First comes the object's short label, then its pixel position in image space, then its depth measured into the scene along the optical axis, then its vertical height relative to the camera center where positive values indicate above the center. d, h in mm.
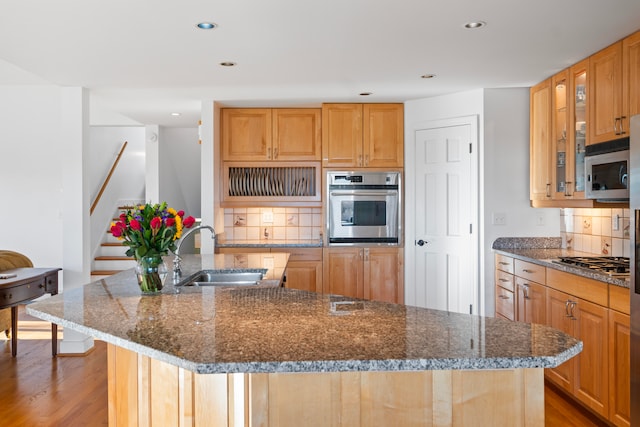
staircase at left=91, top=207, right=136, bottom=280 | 7148 -644
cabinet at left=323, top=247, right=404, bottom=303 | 5195 -588
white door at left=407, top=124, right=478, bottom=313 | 4625 -58
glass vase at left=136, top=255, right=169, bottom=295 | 2303 -270
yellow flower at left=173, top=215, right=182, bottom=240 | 2342 -66
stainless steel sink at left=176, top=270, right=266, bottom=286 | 3188 -401
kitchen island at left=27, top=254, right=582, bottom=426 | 1298 -380
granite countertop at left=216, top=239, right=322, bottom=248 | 5090 -295
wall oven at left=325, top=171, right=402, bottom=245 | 5191 +67
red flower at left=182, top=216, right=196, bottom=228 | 2451 -35
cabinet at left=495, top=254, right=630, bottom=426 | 2682 -693
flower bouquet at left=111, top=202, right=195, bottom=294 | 2260 -98
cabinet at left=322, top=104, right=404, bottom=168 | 5184 +813
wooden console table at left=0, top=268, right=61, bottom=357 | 3680 -558
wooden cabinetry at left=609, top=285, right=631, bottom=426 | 2633 -755
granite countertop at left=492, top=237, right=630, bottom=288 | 3025 -303
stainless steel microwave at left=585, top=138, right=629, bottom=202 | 2986 +254
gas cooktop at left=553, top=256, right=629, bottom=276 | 2870 -309
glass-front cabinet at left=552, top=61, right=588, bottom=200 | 3543 +608
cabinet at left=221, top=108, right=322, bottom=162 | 5344 +850
